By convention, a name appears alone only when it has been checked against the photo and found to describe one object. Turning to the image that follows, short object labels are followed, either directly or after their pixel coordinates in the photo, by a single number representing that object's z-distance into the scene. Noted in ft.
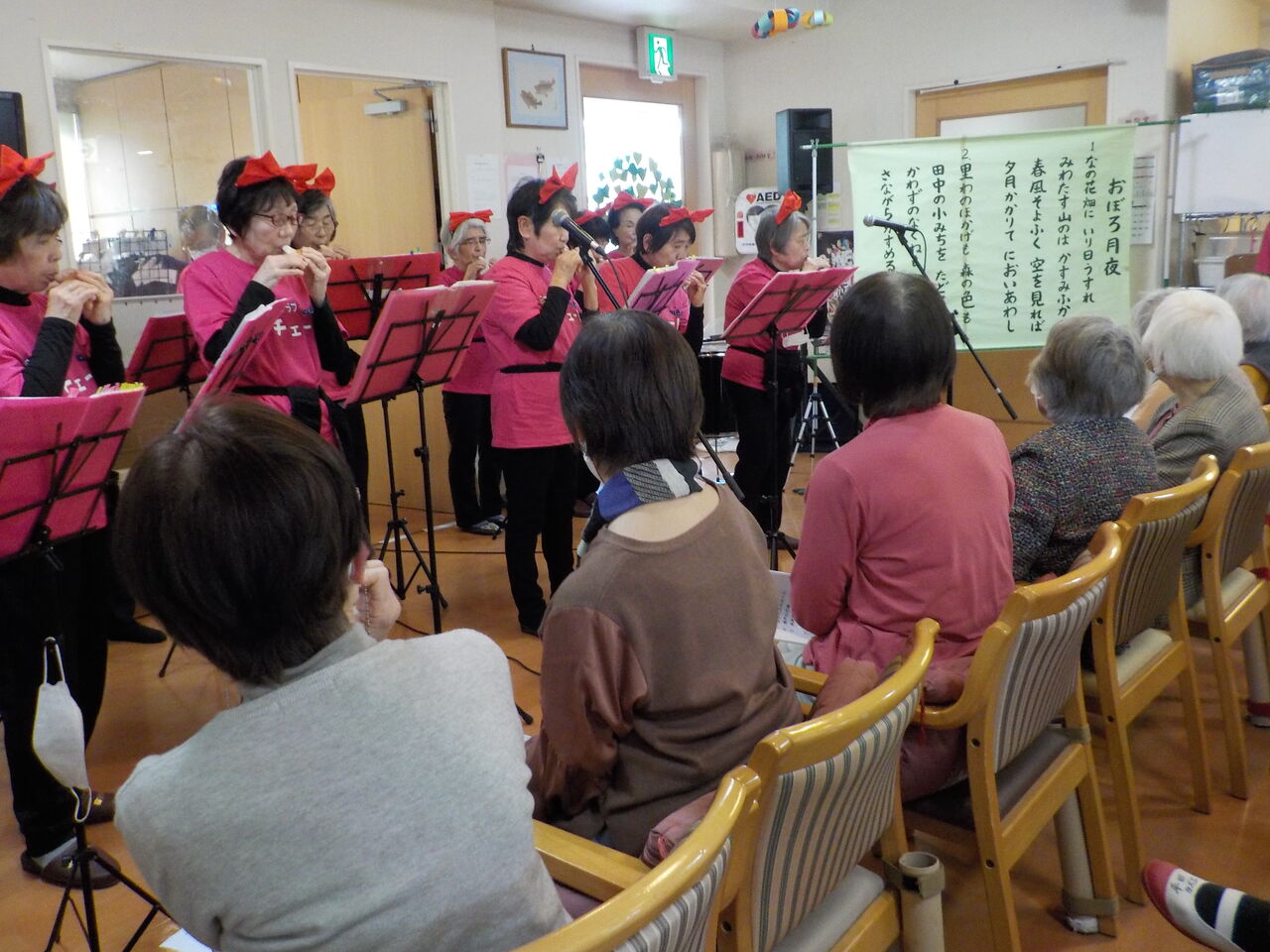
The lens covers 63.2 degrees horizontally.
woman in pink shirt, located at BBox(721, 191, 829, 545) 12.62
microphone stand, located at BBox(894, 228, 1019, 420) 14.01
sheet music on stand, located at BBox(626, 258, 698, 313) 10.75
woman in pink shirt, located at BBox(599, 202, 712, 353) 13.12
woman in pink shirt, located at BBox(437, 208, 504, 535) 14.89
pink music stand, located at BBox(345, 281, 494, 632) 8.86
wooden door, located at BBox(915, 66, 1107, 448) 18.76
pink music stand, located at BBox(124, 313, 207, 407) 9.73
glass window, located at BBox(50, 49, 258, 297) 12.89
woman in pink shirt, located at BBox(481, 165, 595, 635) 10.14
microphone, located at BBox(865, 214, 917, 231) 13.12
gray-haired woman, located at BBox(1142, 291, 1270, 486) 7.77
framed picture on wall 18.30
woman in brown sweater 4.13
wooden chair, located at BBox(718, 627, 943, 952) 3.42
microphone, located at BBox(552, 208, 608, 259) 9.75
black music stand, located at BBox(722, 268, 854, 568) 11.00
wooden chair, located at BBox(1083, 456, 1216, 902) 6.03
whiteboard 16.57
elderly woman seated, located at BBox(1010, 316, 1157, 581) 6.46
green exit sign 20.85
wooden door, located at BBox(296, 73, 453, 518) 16.89
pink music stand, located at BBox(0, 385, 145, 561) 5.52
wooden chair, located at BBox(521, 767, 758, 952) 2.42
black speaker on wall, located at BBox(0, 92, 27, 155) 11.65
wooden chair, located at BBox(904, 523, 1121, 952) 4.70
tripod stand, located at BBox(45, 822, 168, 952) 5.83
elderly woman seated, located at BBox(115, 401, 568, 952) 2.61
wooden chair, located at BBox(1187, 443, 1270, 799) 7.07
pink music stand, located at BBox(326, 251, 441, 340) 11.79
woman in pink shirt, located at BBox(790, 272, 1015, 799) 5.42
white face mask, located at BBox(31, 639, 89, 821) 4.82
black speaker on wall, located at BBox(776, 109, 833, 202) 20.10
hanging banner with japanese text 16.70
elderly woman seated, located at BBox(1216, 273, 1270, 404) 10.01
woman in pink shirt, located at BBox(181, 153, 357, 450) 8.34
